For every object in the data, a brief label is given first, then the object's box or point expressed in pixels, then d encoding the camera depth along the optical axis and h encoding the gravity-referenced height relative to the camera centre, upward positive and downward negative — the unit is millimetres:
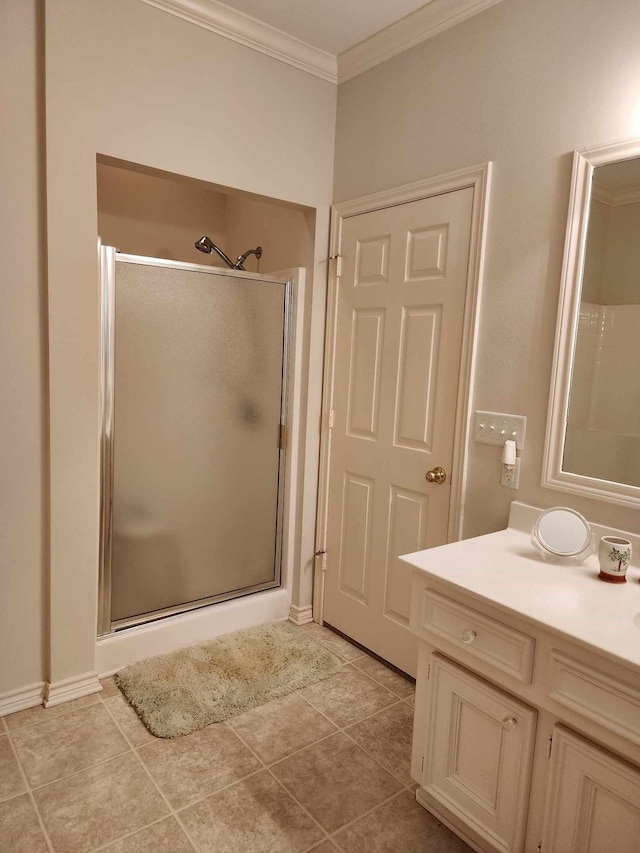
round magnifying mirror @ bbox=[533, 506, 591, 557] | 1635 -470
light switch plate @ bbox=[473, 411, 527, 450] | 1915 -213
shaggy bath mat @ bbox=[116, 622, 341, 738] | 2078 -1290
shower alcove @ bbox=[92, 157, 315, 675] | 2279 -411
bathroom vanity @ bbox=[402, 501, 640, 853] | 1182 -768
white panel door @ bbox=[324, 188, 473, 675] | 2160 -180
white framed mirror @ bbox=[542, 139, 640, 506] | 1639 +96
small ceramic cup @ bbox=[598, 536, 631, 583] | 1491 -486
